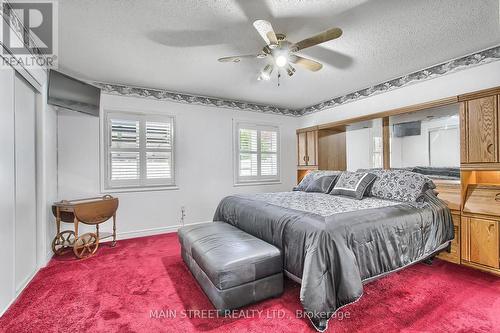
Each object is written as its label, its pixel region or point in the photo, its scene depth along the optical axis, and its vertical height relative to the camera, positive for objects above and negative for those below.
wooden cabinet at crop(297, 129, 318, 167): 4.75 +0.39
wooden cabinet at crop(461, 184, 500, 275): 2.38 -0.66
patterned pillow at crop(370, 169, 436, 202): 2.62 -0.23
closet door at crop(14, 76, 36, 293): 2.18 -0.14
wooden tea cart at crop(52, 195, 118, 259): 2.87 -0.62
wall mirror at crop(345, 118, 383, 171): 3.78 +0.36
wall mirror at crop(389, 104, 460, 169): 2.94 +0.37
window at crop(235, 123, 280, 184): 4.80 +0.29
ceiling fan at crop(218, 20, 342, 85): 1.87 +1.07
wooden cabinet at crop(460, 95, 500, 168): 2.41 +0.35
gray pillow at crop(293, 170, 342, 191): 3.77 -0.17
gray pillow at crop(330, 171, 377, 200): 2.96 -0.23
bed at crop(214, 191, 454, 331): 1.69 -0.63
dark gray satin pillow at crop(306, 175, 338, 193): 3.45 -0.27
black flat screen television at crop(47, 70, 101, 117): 2.87 +0.98
